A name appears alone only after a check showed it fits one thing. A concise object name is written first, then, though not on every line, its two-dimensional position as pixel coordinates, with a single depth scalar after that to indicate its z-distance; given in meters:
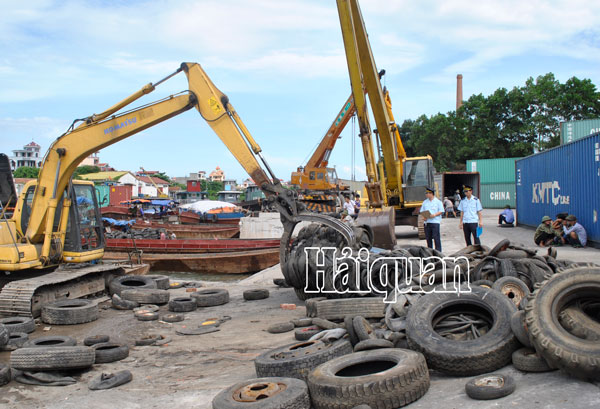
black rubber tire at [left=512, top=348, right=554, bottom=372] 4.64
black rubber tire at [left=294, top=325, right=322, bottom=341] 6.99
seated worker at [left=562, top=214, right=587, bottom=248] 14.77
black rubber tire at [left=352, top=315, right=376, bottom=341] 5.80
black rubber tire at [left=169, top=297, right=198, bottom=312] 9.84
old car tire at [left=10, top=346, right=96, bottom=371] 6.00
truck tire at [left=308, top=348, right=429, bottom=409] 4.40
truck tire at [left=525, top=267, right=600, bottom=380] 4.23
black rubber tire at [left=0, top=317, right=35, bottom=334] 8.19
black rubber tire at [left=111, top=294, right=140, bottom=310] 10.11
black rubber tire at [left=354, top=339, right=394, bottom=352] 5.39
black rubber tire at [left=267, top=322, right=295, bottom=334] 7.74
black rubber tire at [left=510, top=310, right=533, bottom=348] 4.92
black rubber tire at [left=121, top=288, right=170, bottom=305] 10.29
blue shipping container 15.24
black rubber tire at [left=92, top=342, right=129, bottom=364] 6.72
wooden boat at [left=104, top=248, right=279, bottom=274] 18.80
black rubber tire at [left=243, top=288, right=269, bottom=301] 10.74
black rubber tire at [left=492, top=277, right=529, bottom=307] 6.70
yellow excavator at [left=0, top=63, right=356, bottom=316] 10.02
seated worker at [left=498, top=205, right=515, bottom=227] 24.33
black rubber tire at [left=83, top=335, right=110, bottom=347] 7.35
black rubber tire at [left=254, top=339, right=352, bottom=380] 5.35
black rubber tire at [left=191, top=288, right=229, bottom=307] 10.32
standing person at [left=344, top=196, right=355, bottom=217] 22.36
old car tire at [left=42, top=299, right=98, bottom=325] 8.94
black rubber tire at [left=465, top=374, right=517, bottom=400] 4.21
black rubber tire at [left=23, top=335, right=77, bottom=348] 6.99
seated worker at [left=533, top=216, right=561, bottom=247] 15.49
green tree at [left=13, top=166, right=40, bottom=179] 78.86
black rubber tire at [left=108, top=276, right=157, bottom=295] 11.04
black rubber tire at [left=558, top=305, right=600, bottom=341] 4.76
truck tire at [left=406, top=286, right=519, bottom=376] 4.89
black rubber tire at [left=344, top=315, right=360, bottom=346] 5.92
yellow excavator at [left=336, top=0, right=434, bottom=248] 14.89
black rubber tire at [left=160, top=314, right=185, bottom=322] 9.12
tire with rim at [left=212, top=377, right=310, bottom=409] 4.44
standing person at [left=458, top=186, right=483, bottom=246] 12.27
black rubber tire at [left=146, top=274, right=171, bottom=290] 12.13
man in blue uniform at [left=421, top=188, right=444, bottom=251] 12.15
